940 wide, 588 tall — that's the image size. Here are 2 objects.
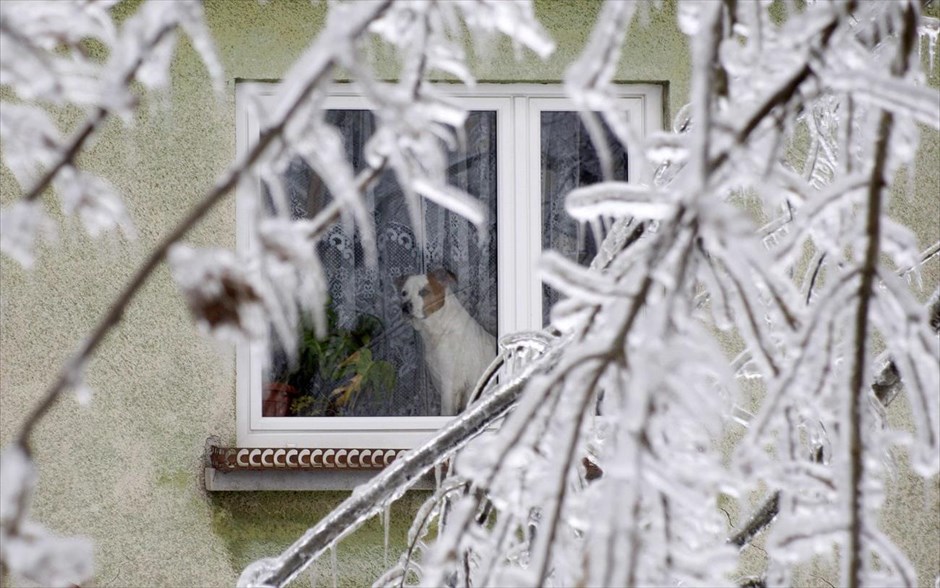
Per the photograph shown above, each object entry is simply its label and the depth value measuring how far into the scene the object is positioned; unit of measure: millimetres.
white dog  19949
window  19907
